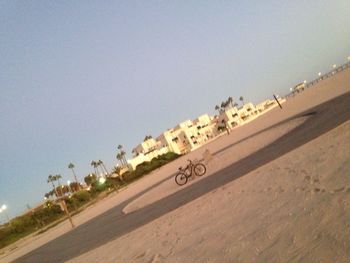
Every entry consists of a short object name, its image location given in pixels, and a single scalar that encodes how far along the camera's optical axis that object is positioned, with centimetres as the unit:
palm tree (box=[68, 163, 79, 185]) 14398
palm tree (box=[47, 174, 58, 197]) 13812
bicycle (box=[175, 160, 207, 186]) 2069
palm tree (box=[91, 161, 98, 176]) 14625
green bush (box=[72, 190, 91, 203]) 6769
